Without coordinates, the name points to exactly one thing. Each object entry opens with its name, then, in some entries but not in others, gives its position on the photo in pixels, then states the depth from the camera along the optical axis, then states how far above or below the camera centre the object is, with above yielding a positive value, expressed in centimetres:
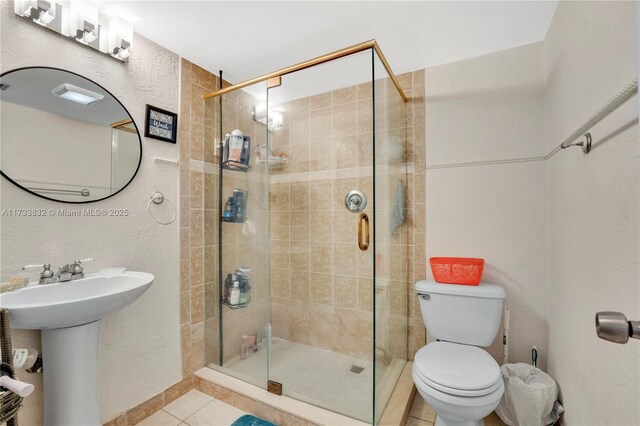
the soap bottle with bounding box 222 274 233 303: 202 -54
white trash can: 137 -95
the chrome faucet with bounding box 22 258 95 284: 119 -26
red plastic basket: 169 -35
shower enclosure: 181 -14
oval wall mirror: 117 +37
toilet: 121 -74
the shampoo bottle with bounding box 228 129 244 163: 200 +49
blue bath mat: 152 -115
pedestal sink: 107 -54
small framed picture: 165 +55
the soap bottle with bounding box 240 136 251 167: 200 +45
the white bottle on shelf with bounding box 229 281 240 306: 201 -60
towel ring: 167 +9
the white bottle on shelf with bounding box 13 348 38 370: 108 -58
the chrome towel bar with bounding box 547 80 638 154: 76 +32
